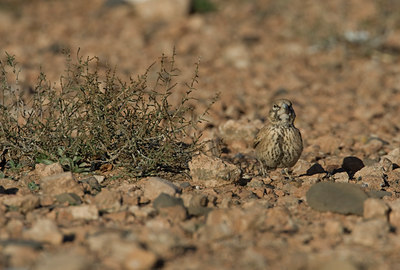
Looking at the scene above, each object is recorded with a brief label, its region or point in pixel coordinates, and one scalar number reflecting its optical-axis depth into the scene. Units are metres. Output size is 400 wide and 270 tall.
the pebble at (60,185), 9.80
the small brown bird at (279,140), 12.27
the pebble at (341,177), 12.01
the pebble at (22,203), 9.13
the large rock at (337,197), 9.37
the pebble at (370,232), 7.95
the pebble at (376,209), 8.88
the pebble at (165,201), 9.30
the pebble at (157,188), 9.82
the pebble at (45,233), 7.66
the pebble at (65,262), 6.62
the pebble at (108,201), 9.27
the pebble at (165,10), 29.78
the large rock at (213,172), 11.11
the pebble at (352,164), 13.24
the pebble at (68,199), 9.58
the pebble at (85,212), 8.87
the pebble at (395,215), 8.82
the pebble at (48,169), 10.87
